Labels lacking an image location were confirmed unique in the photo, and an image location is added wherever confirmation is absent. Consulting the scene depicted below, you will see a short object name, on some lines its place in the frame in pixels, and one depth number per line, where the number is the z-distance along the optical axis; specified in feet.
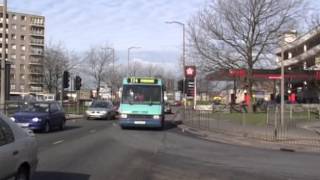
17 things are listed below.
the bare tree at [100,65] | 324.60
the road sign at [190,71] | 180.96
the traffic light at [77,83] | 175.52
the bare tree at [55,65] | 309.83
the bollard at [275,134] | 88.07
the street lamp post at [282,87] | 98.63
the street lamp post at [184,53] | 215.78
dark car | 91.71
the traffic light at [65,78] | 158.71
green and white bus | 105.91
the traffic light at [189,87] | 177.98
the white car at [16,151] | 27.71
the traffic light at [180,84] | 162.30
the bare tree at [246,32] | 175.11
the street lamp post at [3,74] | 117.83
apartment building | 467.52
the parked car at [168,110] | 221.99
